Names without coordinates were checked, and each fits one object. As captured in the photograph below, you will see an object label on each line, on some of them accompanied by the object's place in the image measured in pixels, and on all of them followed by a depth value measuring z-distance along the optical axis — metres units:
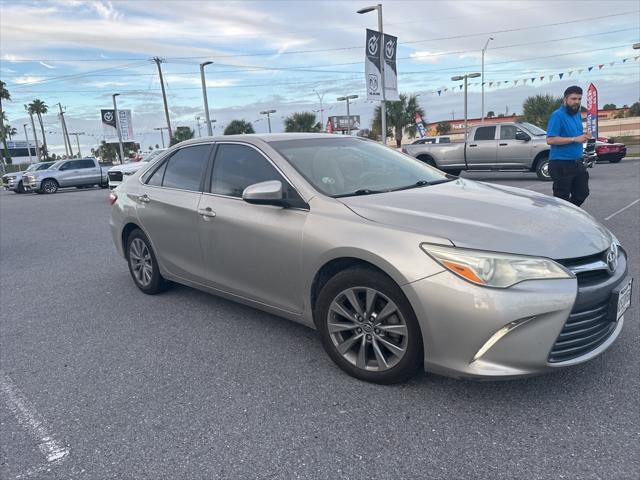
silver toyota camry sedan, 2.54
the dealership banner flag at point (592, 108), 25.11
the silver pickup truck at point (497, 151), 15.06
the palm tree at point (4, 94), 55.16
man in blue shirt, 5.91
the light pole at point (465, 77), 37.03
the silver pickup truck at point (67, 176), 24.09
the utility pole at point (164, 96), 40.56
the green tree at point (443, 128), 65.06
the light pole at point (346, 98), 47.57
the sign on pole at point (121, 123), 42.06
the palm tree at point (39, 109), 78.94
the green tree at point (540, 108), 40.34
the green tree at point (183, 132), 58.42
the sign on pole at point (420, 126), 37.59
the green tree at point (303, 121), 44.00
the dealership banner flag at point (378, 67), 17.58
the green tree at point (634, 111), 57.41
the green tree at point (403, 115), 41.38
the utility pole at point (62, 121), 66.89
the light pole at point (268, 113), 50.33
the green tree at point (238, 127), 47.30
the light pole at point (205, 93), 32.59
